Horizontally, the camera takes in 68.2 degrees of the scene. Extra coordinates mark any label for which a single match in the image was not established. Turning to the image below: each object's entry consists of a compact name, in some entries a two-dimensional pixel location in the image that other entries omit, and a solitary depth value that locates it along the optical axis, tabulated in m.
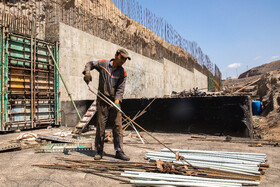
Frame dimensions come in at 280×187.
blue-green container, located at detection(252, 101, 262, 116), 14.22
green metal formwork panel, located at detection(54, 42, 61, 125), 8.09
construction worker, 3.75
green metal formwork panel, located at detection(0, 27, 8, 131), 6.61
